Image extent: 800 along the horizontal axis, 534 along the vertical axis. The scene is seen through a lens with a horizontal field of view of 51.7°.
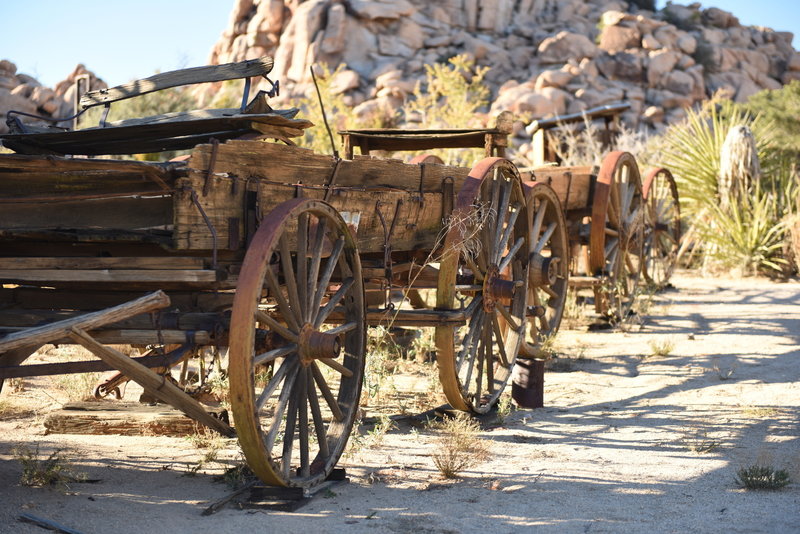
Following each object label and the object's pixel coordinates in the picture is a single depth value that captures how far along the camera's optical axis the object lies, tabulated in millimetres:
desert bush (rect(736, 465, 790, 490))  3568
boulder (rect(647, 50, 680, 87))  41000
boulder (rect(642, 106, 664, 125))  38562
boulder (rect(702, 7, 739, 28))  48250
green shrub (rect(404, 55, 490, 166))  13559
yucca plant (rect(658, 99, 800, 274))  11484
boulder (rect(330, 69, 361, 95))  39797
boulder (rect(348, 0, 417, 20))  43469
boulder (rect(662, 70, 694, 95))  40531
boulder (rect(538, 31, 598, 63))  42000
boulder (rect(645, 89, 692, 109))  39906
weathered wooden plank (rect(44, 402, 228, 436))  4273
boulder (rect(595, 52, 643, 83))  40844
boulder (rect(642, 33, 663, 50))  42462
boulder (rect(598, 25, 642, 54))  42781
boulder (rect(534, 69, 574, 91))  38250
